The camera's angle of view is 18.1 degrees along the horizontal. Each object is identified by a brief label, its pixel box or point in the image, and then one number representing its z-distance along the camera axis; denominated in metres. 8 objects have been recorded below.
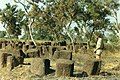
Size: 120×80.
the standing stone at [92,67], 13.27
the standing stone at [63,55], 16.60
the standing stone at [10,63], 15.25
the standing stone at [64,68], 12.53
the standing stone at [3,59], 16.23
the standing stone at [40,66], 13.30
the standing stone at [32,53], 19.50
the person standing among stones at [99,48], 17.65
